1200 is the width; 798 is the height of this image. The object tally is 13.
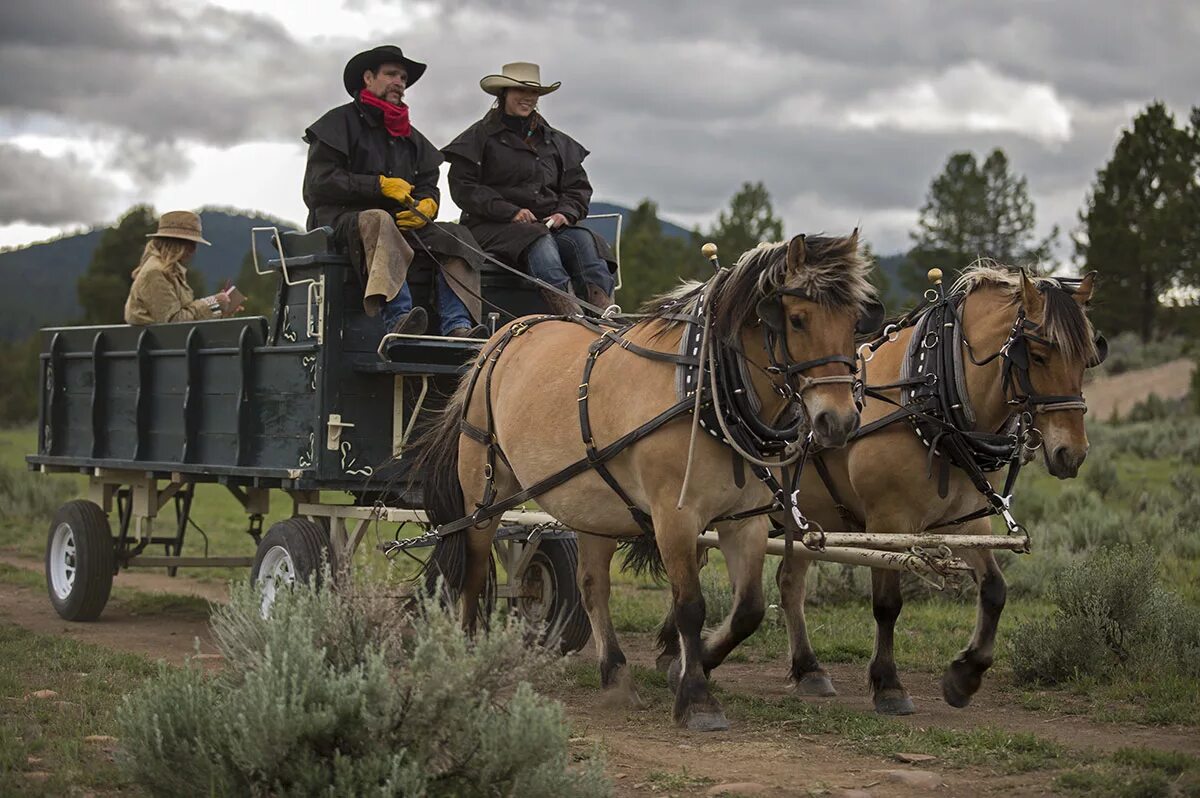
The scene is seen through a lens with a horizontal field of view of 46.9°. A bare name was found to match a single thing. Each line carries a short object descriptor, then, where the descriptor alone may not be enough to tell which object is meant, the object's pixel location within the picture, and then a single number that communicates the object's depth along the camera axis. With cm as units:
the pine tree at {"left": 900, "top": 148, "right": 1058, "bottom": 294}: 5069
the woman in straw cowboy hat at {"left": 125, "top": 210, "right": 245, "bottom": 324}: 1023
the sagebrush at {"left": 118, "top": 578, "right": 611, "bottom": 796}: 427
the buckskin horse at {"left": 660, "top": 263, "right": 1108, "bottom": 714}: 660
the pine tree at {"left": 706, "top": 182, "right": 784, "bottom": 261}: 4747
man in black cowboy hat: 827
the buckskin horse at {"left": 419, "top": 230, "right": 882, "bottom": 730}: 599
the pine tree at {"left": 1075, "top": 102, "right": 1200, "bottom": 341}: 3612
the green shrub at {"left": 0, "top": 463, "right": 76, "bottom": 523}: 1858
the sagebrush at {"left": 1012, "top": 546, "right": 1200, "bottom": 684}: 775
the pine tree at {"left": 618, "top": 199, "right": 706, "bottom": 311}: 4097
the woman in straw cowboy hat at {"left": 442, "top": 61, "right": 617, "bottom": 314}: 893
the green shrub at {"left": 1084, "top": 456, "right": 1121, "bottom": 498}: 1808
